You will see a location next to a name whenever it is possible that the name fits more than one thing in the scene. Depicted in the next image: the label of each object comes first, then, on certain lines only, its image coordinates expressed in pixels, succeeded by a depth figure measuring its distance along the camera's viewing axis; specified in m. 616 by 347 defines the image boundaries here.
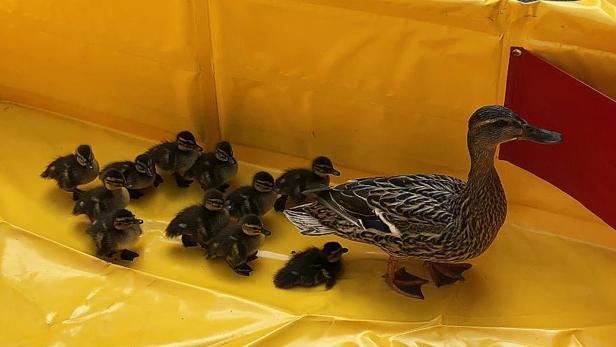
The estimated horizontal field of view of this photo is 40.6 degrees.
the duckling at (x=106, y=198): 2.28
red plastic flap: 1.95
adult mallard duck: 1.91
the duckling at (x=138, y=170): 2.38
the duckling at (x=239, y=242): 2.16
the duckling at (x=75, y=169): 2.37
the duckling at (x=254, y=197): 2.31
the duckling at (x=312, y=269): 2.16
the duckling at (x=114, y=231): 2.17
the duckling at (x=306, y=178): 2.31
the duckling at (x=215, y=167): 2.39
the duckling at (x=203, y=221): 2.23
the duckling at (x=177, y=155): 2.40
